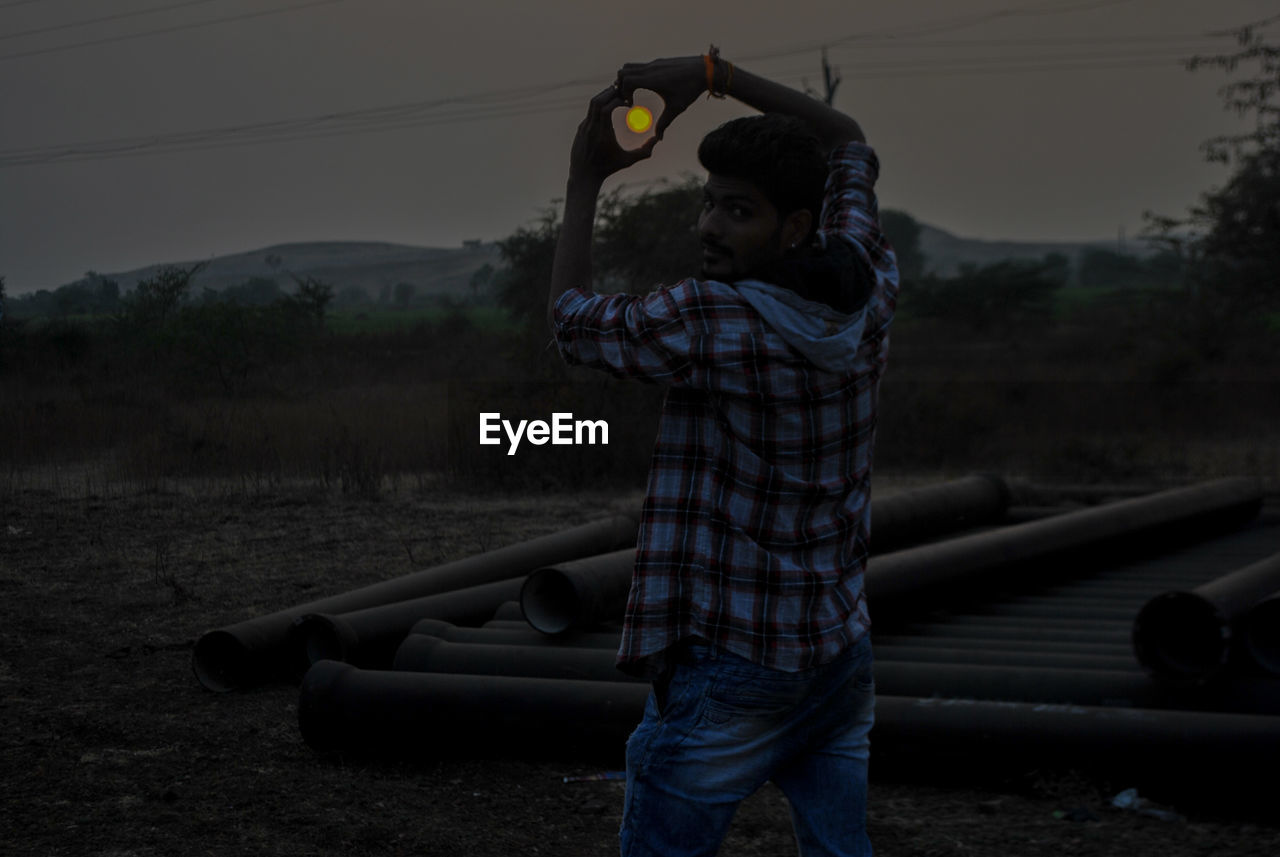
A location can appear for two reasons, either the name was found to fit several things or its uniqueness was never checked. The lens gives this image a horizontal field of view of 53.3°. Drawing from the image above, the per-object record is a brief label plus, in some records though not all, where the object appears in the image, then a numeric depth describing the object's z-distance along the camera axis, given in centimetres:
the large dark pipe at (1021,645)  518
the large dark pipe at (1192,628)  420
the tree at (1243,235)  2703
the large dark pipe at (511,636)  496
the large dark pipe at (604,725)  384
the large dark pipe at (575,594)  495
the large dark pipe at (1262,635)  419
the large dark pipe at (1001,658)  479
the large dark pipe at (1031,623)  580
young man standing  184
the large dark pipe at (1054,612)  609
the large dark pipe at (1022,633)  548
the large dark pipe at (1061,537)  577
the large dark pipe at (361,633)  522
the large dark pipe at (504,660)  464
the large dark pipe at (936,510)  746
